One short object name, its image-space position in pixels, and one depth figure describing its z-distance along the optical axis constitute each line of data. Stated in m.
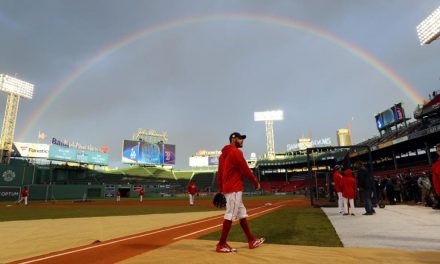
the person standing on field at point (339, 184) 12.12
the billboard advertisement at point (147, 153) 73.50
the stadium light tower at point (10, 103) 58.44
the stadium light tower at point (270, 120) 89.38
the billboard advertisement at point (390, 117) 54.53
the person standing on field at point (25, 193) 28.48
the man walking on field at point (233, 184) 4.93
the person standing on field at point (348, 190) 11.16
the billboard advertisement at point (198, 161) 91.46
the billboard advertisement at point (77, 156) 66.39
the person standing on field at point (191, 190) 24.71
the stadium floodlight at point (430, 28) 43.80
